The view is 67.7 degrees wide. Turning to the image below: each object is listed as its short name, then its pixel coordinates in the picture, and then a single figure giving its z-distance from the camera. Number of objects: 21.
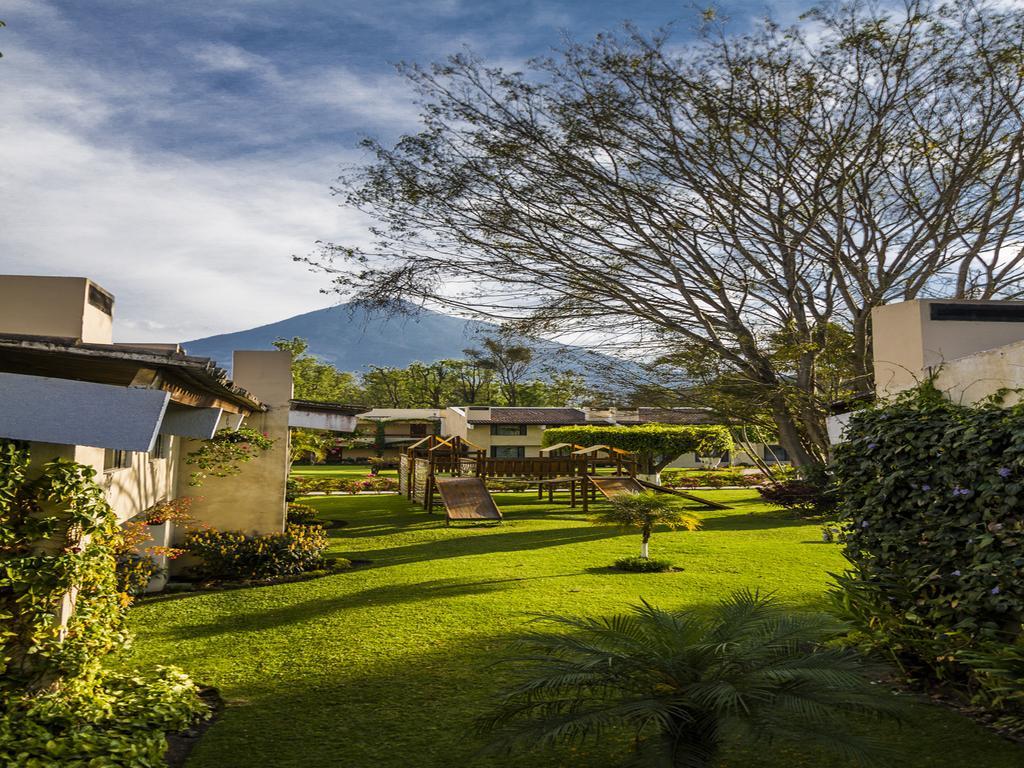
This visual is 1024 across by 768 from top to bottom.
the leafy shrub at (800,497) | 15.72
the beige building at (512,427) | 47.12
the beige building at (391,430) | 53.12
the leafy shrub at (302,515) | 17.61
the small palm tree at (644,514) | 13.26
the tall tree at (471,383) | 63.88
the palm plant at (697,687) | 4.05
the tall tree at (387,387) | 64.94
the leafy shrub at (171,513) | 9.45
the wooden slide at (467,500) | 18.39
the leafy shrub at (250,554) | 11.38
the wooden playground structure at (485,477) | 19.61
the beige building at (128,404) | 4.27
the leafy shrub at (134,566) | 9.15
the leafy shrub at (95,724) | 4.27
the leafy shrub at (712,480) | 33.03
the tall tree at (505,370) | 60.41
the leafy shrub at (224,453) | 11.53
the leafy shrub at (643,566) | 12.50
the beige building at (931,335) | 7.32
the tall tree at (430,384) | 63.84
